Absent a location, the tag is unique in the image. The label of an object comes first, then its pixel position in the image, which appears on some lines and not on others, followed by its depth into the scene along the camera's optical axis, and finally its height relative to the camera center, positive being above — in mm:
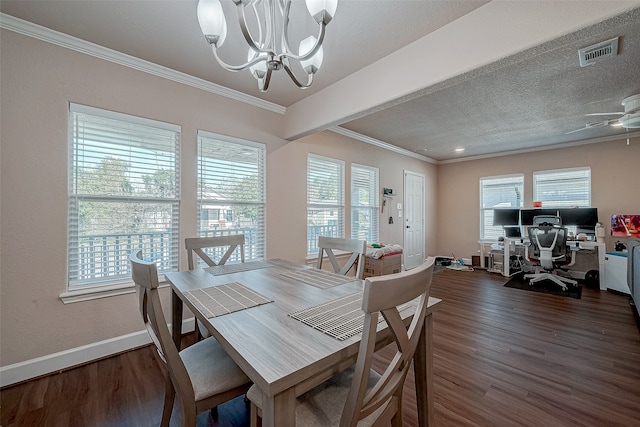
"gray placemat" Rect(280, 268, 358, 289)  1639 -436
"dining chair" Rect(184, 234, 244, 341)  2143 -262
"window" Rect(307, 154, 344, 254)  3723 +243
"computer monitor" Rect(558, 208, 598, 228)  4375 -26
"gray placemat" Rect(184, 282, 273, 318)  1207 -445
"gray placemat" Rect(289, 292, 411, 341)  981 -446
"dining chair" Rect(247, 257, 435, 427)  763 -575
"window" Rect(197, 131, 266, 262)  2754 +283
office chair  3982 -525
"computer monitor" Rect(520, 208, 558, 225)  4719 +30
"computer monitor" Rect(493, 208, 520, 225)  5164 -29
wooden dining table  752 -452
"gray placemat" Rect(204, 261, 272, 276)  1943 -428
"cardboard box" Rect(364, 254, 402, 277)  3942 -801
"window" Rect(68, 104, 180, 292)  2092 +173
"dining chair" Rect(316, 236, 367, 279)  2010 -281
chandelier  1172 +951
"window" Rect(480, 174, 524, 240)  5426 +388
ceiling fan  2857 +1201
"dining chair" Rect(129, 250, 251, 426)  978 -725
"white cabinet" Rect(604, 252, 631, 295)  3676 -854
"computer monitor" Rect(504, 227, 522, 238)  5102 -349
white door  5527 -100
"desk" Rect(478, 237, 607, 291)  4027 -660
